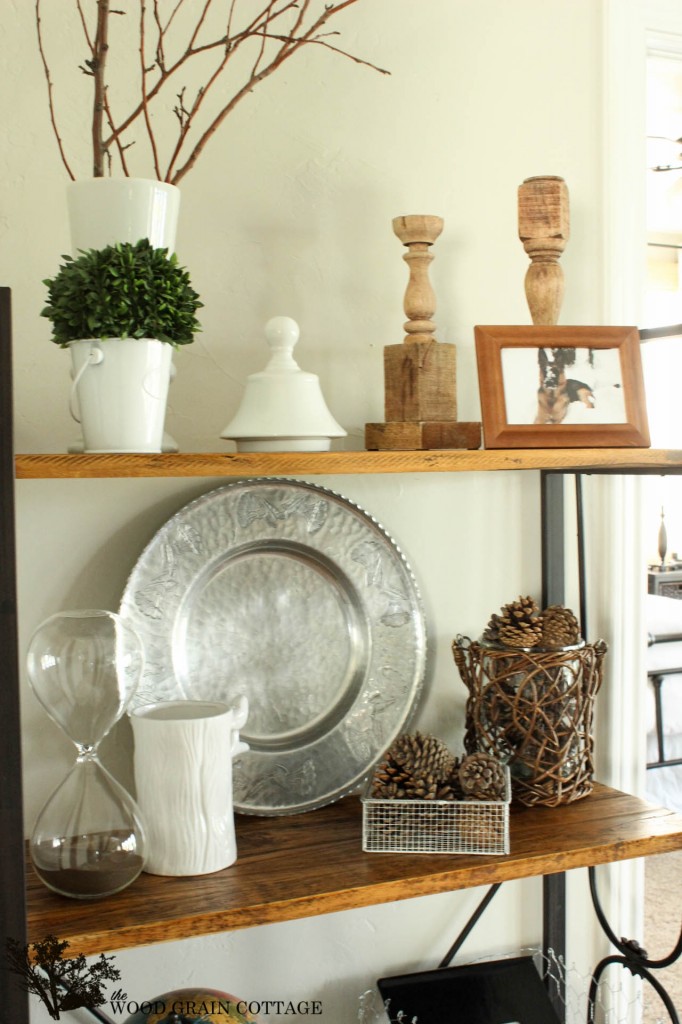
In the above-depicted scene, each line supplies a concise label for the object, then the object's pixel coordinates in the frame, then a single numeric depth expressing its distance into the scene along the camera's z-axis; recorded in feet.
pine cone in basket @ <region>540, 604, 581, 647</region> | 3.96
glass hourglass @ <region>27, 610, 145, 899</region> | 3.10
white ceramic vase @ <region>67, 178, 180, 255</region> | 3.11
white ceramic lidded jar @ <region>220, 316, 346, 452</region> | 3.46
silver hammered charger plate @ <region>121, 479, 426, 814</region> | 3.80
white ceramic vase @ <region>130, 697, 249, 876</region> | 3.35
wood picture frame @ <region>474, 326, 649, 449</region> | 3.76
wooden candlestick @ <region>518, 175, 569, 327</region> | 3.91
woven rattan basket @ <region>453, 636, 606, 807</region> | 3.87
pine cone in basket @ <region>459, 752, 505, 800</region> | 3.63
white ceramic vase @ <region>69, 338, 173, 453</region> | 3.04
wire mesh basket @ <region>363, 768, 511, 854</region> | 3.56
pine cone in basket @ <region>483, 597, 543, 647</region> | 3.95
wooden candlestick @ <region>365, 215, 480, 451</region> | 3.73
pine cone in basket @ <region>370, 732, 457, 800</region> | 3.63
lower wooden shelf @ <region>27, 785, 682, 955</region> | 3.06
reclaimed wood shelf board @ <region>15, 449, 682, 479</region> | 3.01
